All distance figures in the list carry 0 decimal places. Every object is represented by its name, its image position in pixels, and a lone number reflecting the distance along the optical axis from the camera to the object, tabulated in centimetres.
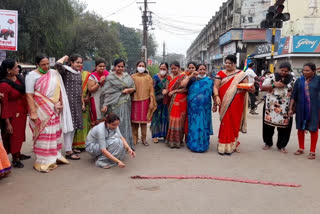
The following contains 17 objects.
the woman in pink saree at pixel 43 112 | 390
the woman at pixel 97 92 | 482
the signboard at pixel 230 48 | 2936
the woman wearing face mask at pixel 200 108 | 485
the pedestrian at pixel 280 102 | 486
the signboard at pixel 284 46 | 1686
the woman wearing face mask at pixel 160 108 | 533
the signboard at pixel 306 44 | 1634
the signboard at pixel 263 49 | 1954
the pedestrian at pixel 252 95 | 912
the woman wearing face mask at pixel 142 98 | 514
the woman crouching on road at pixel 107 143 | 391
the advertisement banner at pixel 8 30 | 692
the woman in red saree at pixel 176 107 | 501
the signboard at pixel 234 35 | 2862
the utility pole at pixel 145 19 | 2217
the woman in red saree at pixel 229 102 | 474
